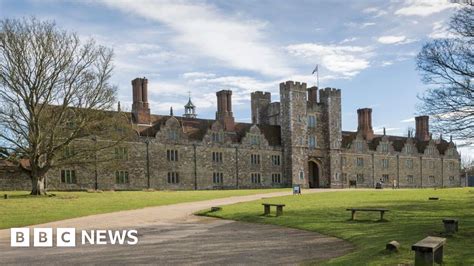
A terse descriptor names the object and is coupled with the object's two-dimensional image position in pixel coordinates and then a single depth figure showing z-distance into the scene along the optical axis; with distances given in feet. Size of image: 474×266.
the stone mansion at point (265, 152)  169.01
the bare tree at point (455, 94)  77.36
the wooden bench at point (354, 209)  58.83
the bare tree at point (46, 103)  115.03
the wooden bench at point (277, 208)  67.96
